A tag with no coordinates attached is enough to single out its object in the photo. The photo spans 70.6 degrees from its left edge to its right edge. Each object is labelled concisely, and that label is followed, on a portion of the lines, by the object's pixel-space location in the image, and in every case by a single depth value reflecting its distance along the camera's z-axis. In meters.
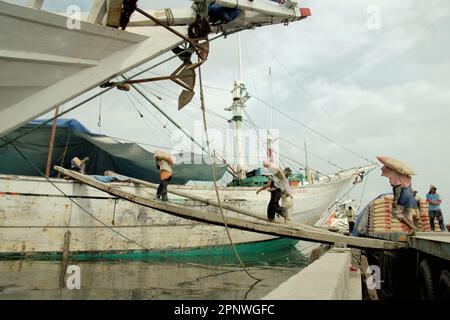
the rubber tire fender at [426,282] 4.71
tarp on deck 13.50
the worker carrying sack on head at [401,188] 6.71
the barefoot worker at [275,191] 8.91
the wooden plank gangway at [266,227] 6.25
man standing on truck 11.35
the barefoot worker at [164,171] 8.93
